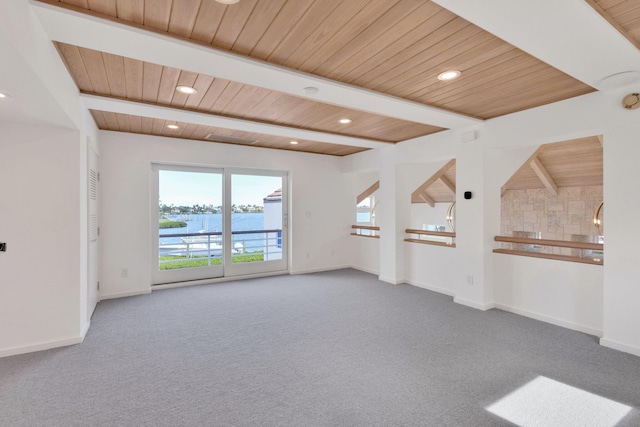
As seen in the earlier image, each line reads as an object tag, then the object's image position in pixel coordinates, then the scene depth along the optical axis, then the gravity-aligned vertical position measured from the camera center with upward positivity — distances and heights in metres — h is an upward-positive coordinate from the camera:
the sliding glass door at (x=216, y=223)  5.09 -0.17
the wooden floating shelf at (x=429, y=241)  4.59 -0.44
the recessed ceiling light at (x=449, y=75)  2.57 +1.14
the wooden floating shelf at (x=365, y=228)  6.30 -0.32
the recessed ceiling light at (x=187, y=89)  2.89 +1.14
